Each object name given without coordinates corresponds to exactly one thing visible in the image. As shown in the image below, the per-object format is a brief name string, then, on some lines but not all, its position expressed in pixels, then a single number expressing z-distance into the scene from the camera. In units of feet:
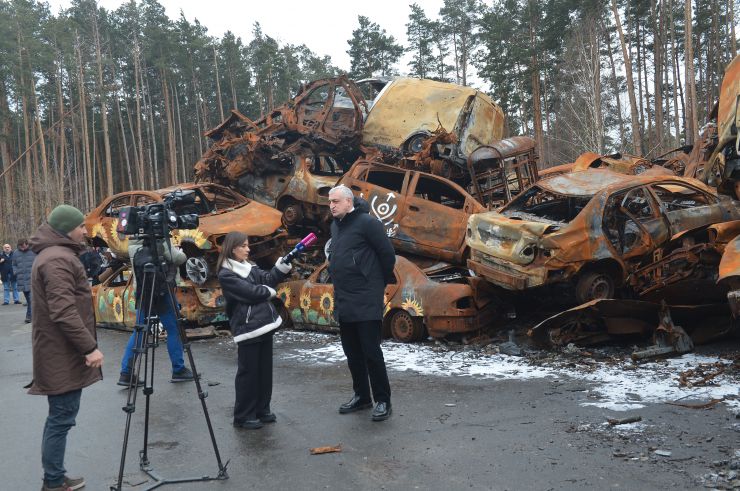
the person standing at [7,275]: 56.63
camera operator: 20.20
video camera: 15.06
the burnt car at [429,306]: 25.17
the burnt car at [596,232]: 23.02
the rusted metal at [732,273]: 16.08
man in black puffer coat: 16.02
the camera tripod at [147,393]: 11.94
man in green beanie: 11.53
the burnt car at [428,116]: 44.62
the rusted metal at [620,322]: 22.11
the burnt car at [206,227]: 31.22
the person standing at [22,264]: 47.73
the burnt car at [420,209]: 31.42
